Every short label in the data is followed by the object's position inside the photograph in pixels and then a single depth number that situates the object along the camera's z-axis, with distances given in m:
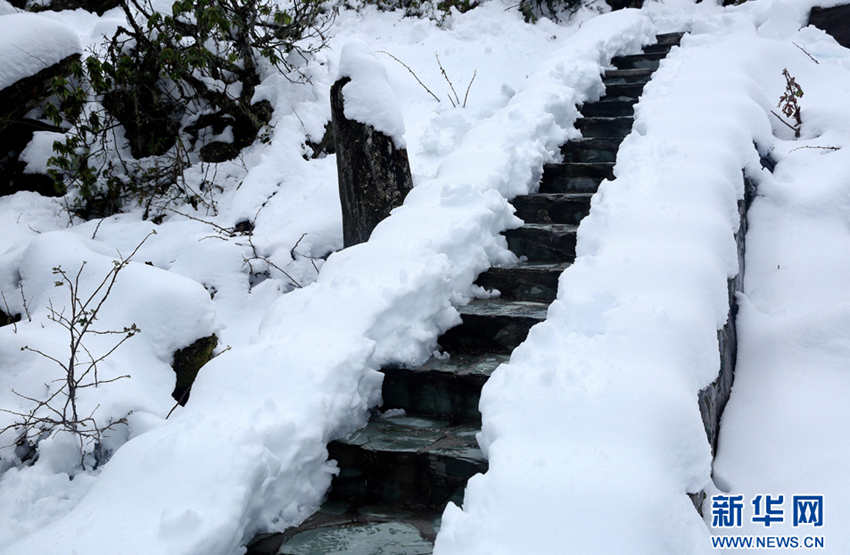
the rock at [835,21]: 6.09
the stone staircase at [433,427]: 2.18
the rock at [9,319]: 4.12
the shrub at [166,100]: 5.79
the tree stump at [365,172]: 4.04
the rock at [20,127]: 5.88
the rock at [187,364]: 3.79
